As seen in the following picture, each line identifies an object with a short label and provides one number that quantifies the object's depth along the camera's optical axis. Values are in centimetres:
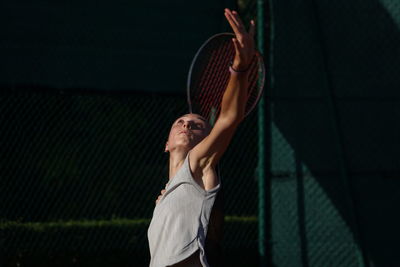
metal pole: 1300
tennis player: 611
